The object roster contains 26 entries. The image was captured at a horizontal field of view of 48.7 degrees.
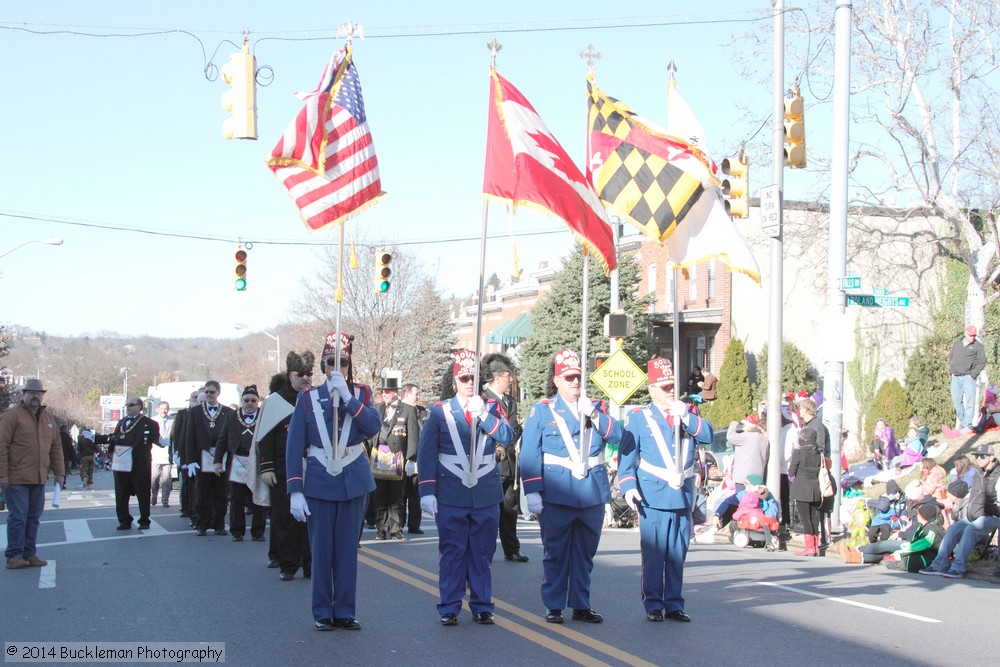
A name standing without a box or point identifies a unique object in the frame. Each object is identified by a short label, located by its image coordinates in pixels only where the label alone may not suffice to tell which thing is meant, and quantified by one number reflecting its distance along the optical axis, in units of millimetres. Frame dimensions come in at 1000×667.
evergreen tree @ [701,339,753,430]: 35906
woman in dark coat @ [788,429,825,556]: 14648
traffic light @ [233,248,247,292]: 25766
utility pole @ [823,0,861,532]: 15570
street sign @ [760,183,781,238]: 16094
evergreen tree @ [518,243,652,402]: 39625
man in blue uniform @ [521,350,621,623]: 8484
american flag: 8922
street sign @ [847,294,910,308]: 15117
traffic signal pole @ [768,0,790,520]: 16219
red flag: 9164
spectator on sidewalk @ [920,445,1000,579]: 12445
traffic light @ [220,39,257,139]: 14844
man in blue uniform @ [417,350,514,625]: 8320
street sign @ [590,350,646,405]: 21547
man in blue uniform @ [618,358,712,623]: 8586
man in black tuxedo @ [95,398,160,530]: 16047
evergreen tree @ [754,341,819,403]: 35125
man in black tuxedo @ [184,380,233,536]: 15602
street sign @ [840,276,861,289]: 15445
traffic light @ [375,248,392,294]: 24267
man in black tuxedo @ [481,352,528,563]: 11656
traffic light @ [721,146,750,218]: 14194
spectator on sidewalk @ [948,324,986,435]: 21312
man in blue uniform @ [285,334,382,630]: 8188
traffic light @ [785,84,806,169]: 16125
